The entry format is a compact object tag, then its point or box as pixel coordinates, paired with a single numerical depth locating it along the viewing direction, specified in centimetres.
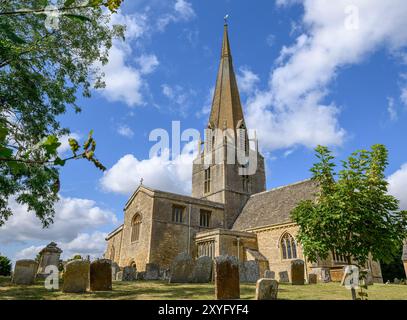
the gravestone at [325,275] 1744
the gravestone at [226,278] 858
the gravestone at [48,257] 1598
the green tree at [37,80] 1086
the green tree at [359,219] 732
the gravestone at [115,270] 1765
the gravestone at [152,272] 1622
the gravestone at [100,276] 1026
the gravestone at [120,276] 1543
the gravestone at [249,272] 1568
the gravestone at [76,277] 948
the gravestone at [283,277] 1667
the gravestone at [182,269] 1368
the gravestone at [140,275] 1612
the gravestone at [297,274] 1460
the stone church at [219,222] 2234
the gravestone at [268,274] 1425
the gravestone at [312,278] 1604
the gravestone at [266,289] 788
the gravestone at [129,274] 1531
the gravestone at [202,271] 1405
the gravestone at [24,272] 1165
